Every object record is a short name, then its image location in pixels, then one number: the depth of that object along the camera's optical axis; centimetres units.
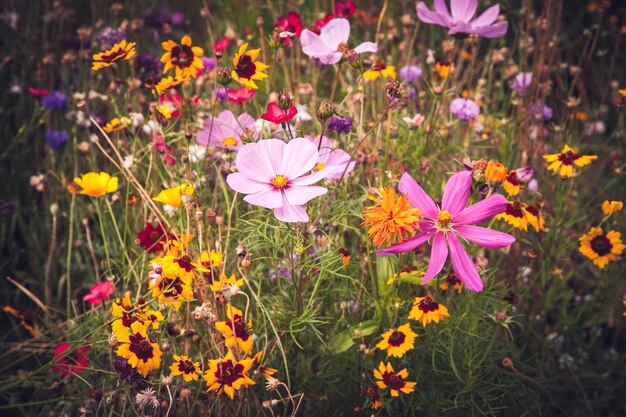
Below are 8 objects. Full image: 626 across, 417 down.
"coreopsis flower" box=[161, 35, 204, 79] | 67
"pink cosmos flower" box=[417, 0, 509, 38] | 71
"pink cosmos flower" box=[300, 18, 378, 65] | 66
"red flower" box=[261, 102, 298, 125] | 60
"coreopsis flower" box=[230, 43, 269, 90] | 62
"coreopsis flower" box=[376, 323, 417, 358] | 64
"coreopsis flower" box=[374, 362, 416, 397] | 63
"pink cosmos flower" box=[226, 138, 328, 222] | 58
